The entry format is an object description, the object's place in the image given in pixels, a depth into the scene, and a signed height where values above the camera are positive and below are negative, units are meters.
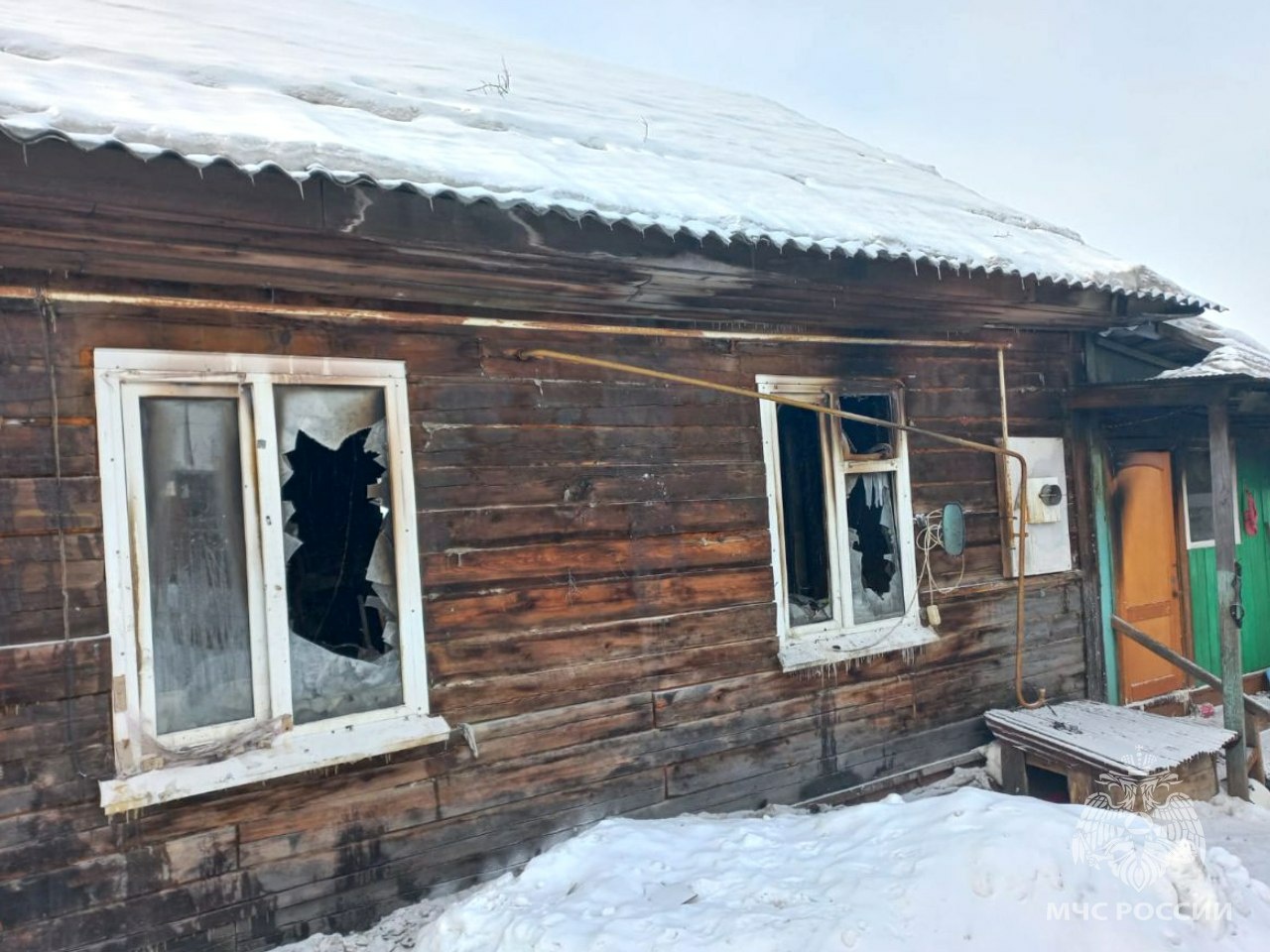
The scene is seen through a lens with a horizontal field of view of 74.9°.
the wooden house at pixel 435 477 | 2.98 +0.16
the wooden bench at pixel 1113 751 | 4.58 -1.62
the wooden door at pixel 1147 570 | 6.43 -0.79
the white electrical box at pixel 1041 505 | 5.62 -0.18
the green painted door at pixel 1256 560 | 7.98 -0.94
